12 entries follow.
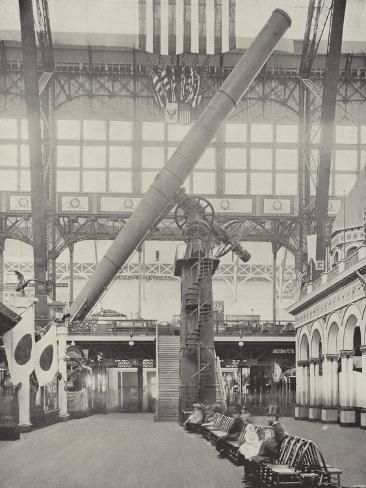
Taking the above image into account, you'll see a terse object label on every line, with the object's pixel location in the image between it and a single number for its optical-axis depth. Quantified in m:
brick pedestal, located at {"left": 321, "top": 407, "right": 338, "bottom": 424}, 40.81
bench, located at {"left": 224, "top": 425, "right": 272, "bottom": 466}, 15.06
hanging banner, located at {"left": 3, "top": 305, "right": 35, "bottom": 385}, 21.92
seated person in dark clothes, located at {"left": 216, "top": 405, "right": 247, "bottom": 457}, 18.92
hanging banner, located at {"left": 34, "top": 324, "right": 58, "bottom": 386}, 24.80
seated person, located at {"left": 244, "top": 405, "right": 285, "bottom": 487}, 13.66
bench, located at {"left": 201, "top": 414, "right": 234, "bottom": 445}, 20.27
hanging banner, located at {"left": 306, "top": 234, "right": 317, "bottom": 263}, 45.53
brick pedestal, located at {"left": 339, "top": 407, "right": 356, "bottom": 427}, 37.05
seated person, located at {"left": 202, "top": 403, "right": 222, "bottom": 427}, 24.84
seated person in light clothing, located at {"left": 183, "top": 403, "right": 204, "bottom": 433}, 26.97
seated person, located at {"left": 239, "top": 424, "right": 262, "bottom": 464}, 14.07
